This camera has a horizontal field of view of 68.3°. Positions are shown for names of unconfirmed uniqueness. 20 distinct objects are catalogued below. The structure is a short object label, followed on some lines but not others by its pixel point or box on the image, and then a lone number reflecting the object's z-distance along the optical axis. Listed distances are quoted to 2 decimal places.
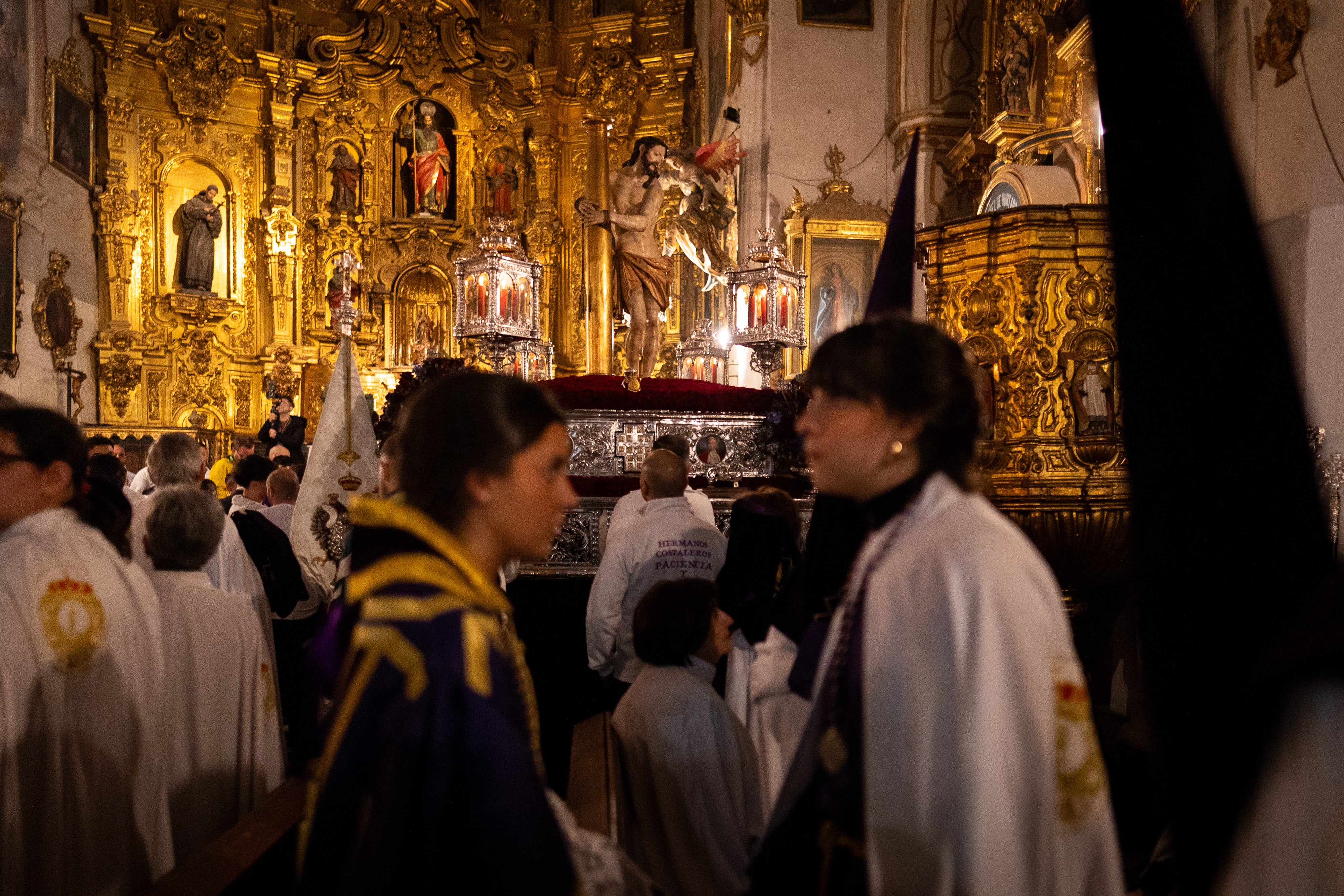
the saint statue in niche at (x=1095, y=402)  6.11
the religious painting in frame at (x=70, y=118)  15.30
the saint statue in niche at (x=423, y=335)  18.36
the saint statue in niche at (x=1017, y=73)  8.90
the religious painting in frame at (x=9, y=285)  13.18
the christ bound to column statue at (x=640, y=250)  11.16
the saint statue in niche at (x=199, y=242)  17.66
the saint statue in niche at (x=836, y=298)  11.77
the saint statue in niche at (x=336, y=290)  17.94
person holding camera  12.95
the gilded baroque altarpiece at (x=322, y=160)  17.30
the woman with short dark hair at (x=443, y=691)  1.43
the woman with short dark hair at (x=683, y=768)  2.87
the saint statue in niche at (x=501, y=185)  19.03
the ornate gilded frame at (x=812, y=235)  11.75
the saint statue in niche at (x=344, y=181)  18.77
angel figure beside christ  11.21
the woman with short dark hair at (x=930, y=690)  1.50
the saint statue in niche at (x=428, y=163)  18.98
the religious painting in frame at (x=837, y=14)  12.02
